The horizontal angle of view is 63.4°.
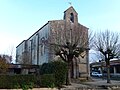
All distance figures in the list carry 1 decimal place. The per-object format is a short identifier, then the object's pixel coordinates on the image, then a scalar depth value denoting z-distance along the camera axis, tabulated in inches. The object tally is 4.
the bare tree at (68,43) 521.4
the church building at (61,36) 652.1
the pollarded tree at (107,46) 626.5
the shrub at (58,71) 479.1
